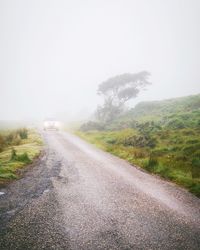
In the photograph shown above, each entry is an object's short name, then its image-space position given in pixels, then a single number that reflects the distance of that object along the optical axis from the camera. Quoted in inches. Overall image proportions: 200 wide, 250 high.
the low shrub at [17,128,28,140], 1110.6
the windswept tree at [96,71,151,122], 1954.7
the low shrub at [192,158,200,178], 453.8
